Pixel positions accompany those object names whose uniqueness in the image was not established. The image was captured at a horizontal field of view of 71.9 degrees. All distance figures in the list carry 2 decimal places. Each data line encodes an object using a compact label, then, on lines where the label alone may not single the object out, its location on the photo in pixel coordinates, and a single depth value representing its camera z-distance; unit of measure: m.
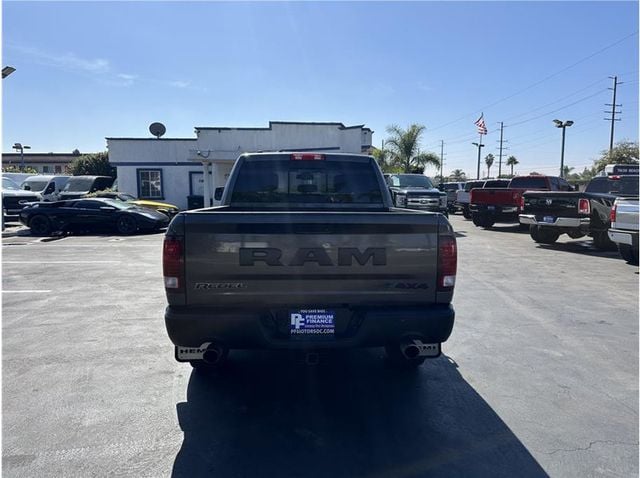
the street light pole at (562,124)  38.68
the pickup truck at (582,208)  11.82
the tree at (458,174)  93.47
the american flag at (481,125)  42.78
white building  24.83
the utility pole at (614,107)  47.64
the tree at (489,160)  93.12
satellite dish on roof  28.59
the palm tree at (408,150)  35.25
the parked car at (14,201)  18.94
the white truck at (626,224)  9.30
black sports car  16.36
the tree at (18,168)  51.30
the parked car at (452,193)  27.39
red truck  17.31
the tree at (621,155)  40.22
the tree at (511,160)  92.38
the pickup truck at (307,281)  3.14
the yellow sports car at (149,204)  19.34
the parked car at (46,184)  24.10
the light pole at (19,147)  52.22
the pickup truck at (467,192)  21.83
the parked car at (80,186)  23.14
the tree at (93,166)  42.88
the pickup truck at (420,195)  16.97
